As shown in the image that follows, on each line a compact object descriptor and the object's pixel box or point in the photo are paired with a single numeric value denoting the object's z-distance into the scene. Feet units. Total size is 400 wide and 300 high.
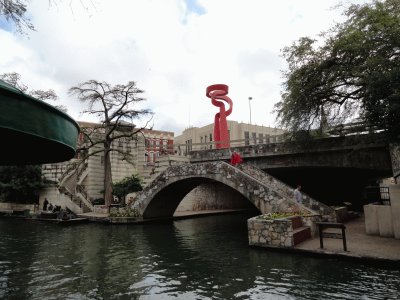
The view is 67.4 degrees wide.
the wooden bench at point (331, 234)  35.29
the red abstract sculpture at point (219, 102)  120.78
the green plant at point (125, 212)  75.90
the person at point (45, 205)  101.94
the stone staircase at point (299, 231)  41.62
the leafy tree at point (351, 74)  43.60
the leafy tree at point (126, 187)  103.35
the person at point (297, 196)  54.49
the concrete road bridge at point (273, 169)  54.54
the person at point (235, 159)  68.23
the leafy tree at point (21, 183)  113.91
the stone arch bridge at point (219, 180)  52.06
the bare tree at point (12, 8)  15.30
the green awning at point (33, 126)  7.20
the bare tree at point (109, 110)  92.53
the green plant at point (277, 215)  44.28
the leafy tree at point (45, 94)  99.46
